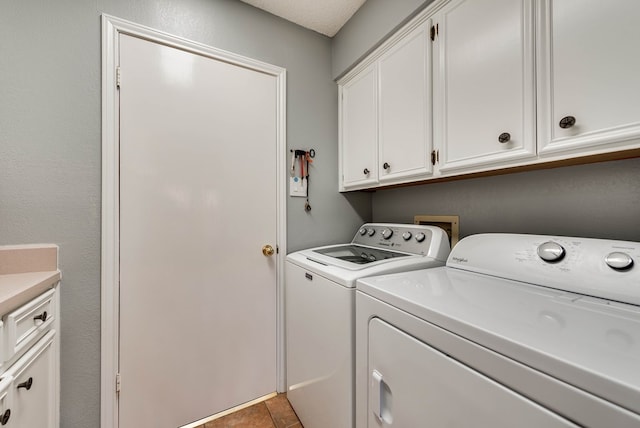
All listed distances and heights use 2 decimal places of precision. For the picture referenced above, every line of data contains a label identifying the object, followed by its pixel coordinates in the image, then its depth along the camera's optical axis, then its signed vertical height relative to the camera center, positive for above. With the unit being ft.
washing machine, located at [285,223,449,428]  3.33 -1.48
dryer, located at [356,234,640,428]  1.43 -0.89
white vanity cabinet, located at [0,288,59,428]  2.44 -1.75
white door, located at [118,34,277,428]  4.21 -0.39
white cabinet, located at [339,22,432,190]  4.19 +1.97
